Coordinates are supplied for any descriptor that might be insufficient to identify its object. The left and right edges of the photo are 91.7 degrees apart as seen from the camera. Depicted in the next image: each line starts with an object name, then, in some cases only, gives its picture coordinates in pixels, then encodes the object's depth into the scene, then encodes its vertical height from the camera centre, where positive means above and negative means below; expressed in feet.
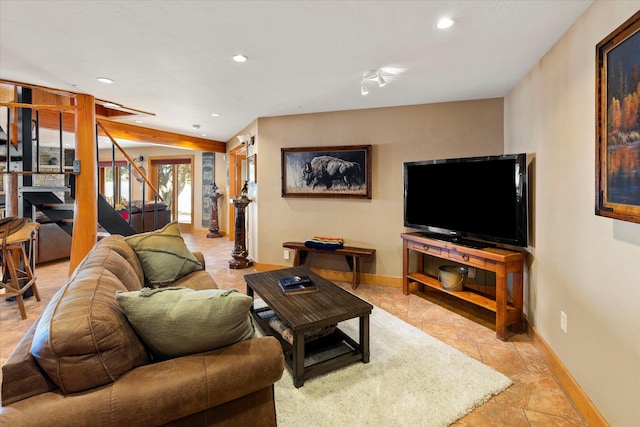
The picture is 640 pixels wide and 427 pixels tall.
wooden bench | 12.48 -1.72
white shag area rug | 5.56 -3.62
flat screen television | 8.51 +0.38
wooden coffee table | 6.31 -2.27
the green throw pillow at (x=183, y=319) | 3.70 -1.29
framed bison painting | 13.04 +1.72
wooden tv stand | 8.39 -1.64
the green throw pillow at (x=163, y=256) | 7.95 -1.18
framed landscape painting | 4.36 +1.30
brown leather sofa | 2.97 -1.78
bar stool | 9.52 -1.71
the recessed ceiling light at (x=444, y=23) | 6.31 +3.87
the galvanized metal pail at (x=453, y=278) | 10.07 -2.23
